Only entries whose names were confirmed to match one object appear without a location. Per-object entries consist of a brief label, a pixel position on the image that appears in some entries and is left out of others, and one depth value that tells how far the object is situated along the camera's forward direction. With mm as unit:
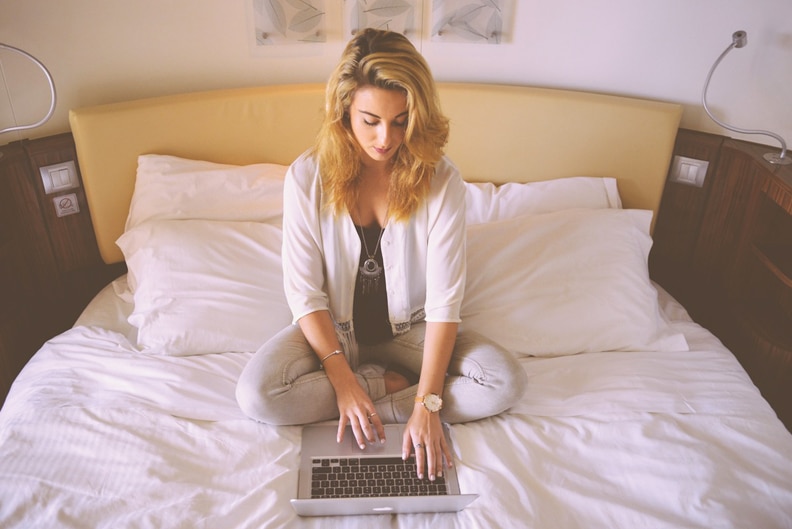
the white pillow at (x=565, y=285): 1784
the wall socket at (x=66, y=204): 2023
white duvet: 1298
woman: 1425
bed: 1330
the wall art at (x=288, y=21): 2035
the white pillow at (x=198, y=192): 1962
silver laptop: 1306
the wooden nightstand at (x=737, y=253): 1919
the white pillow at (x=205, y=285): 1729
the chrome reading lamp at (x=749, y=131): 1892
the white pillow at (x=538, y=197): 2086
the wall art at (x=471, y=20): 2080
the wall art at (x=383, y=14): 2062
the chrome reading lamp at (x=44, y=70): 1774
